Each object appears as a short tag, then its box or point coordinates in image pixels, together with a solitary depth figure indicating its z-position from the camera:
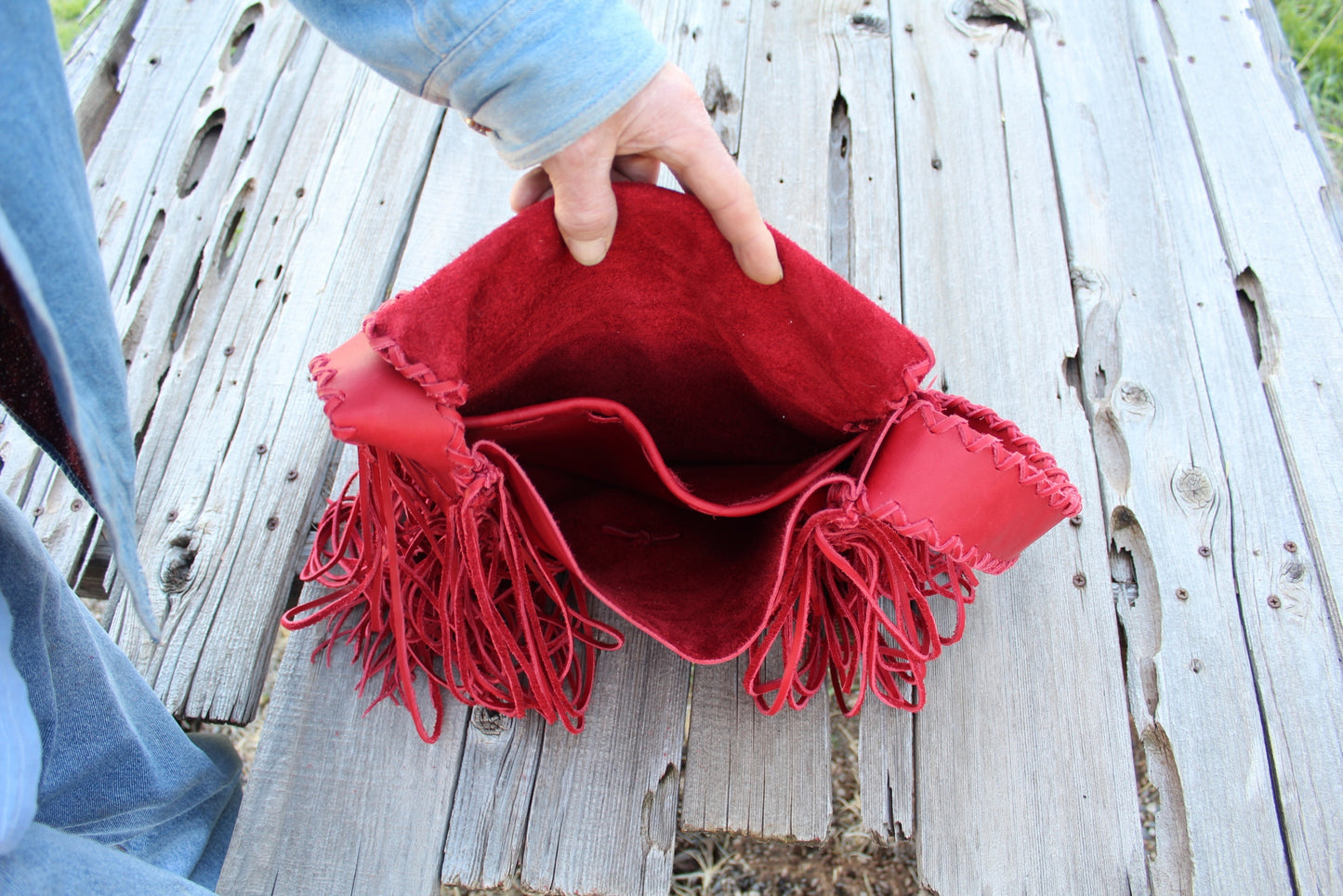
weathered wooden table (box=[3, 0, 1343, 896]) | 0.95
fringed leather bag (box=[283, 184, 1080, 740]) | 0.80
